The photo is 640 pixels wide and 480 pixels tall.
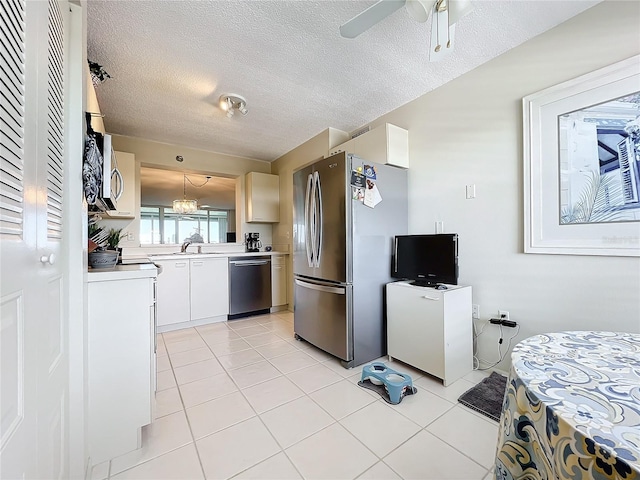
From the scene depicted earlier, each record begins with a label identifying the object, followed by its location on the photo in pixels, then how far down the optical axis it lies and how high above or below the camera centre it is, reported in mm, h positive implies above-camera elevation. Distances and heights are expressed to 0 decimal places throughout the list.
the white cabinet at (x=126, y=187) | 3203 +677
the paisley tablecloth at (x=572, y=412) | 466 -362
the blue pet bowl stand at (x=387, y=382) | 1806 -1010
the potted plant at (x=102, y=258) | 1596 -95
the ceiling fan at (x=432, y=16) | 1319 +1177
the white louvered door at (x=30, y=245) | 549 -3
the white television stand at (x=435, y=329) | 1987 -705
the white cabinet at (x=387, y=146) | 2602 +953
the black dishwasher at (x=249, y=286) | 3779 -643
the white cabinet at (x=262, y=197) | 4246 +720
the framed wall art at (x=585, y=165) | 1552 +475
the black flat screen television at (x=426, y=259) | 2091 -161
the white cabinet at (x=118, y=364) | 1295 -614
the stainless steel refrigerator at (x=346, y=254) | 2314 -124
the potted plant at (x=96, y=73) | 1875 +1222
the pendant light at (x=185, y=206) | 4791 +649
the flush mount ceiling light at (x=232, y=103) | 2570 +1375
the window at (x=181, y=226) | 4513 +306
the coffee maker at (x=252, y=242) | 4375 -9
